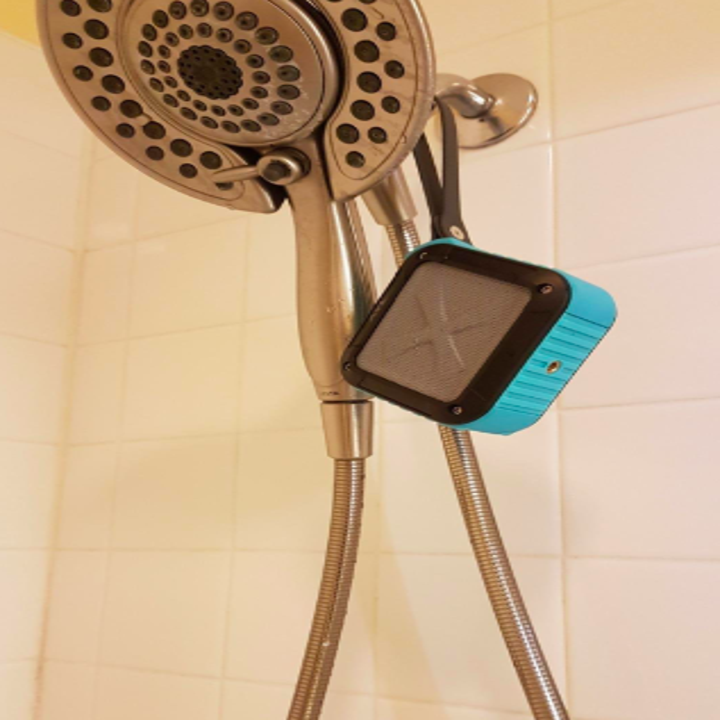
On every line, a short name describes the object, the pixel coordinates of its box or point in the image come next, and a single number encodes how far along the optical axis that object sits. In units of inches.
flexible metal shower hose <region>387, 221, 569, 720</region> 19.6
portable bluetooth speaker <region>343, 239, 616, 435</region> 16.3
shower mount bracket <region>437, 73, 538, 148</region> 27.0
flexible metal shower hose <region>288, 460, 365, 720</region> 21.2
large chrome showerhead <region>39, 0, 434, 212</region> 16.7
